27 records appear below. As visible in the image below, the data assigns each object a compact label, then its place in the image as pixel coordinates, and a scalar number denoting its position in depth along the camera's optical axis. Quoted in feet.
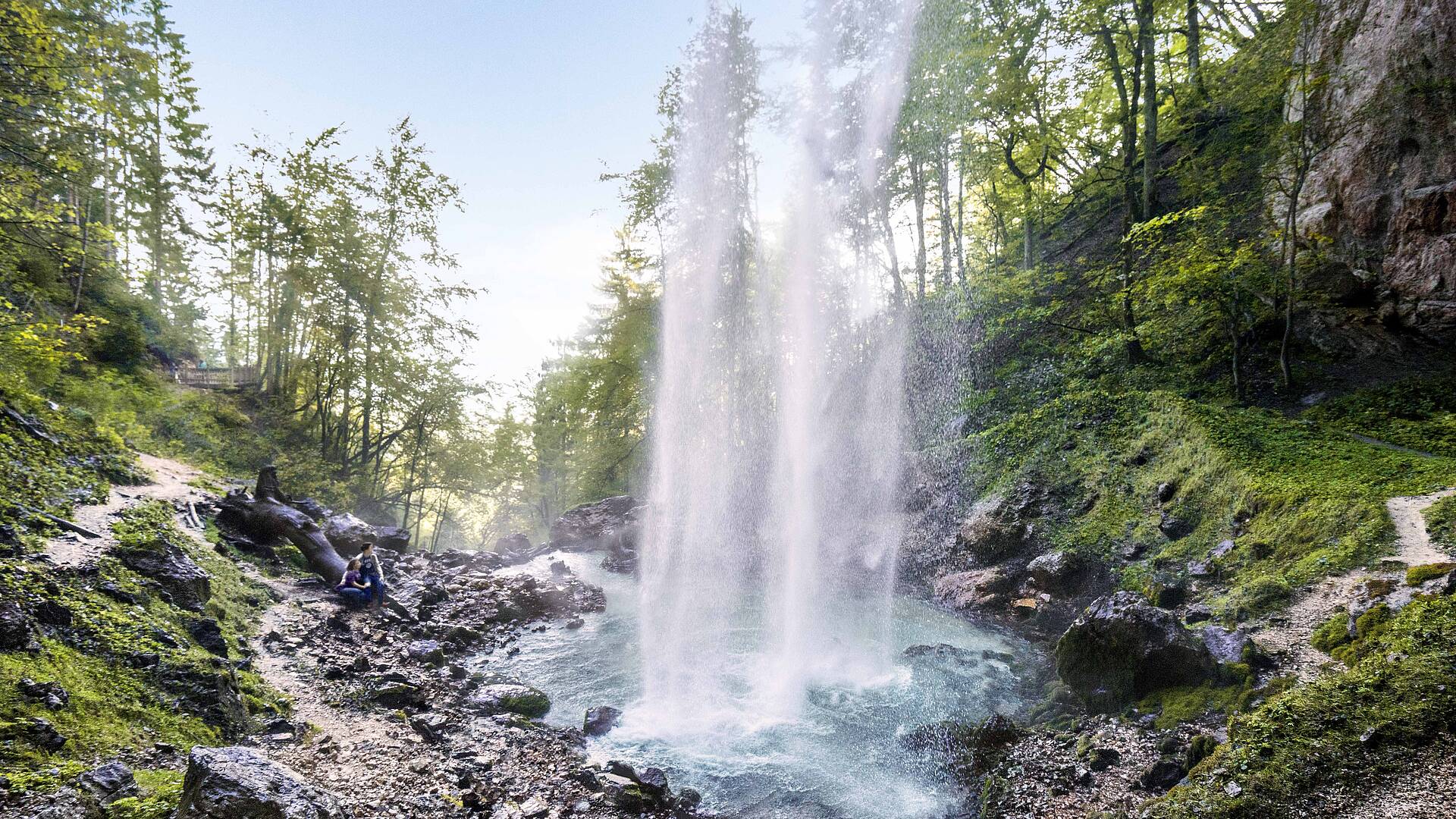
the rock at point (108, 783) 10.21
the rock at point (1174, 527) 31.04
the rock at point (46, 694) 11.38
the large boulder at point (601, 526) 75.56
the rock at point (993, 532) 41.04
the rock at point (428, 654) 28.09
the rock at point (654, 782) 18.52
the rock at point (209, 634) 18.92
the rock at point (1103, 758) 17.89
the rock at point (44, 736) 10.53
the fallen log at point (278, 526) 36.50
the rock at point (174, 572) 20.40
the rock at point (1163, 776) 15.89
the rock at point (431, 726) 20.25
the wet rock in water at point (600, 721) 23.88
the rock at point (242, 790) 9.45
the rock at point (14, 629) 12.48
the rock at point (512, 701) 24.56
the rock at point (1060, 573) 34.53
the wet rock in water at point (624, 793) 17.72
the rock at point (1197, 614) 24.25
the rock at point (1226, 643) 20.20
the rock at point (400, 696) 21.79
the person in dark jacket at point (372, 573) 33.76
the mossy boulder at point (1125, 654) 20.35
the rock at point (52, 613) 14.33
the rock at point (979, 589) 37.50
